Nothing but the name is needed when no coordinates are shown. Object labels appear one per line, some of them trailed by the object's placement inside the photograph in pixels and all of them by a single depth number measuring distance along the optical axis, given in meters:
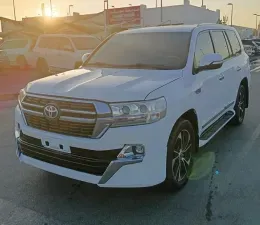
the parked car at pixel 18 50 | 18.17
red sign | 34.59
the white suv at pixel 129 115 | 3.02
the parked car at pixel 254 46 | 27.56
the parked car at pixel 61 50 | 13.51
